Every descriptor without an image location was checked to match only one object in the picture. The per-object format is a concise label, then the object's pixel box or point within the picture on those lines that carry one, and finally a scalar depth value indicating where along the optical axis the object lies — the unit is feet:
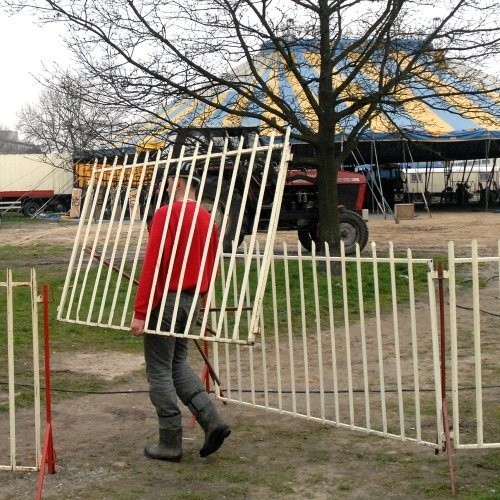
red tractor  44.45
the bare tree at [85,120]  42.55
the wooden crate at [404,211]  104.68
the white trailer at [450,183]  141.38
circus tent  41.98
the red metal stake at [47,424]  16.96
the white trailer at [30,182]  139.13
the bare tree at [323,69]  39.93
